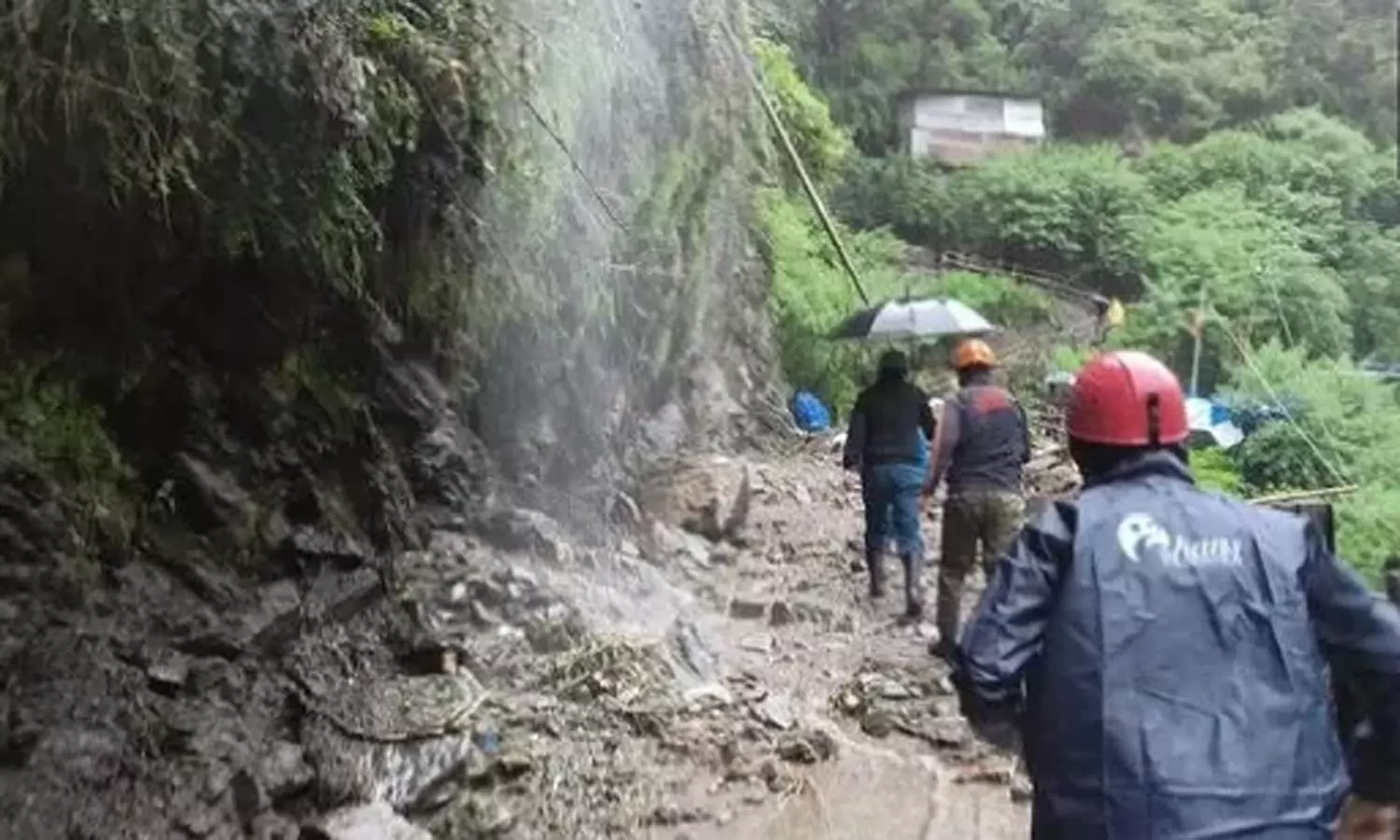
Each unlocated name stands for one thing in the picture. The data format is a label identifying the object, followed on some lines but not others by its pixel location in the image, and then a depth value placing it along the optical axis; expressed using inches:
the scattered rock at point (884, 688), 199.2
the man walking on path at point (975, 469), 180.2
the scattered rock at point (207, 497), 187.0
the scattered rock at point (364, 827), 159.6
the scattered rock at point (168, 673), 168.7
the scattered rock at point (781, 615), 216.7
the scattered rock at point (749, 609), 217.6
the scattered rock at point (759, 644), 210.8
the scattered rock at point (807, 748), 184.9
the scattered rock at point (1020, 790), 169.8
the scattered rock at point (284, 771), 167.3
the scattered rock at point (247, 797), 162.1
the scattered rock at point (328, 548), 196.9
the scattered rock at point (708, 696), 194.7
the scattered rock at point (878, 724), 193.9
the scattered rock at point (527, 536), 224.2
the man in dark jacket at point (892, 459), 204.8
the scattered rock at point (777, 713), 190.7
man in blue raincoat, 80.4
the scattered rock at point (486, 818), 171.7
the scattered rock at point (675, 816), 175.8
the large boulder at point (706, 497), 220.4
